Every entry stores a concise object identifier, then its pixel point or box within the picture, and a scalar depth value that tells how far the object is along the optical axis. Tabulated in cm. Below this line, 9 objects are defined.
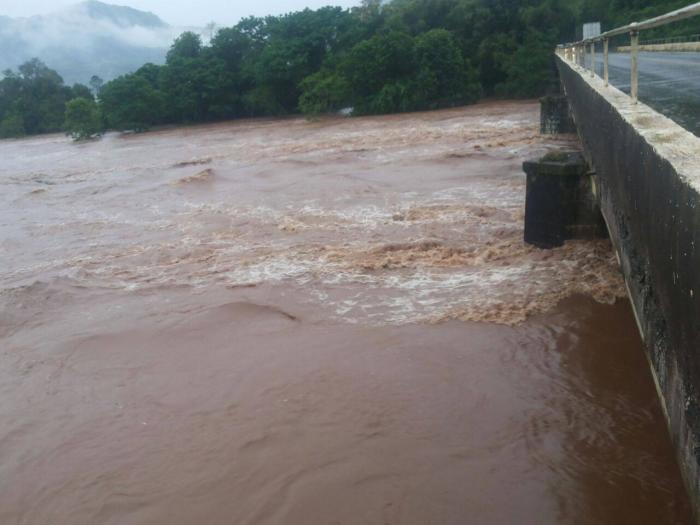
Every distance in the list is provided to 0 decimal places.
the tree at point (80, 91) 5706
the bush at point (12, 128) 5072
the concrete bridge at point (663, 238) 309
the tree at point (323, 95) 3570
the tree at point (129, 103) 4066
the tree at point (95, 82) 7372
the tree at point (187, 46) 4853
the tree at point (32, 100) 5206
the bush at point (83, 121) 3866
